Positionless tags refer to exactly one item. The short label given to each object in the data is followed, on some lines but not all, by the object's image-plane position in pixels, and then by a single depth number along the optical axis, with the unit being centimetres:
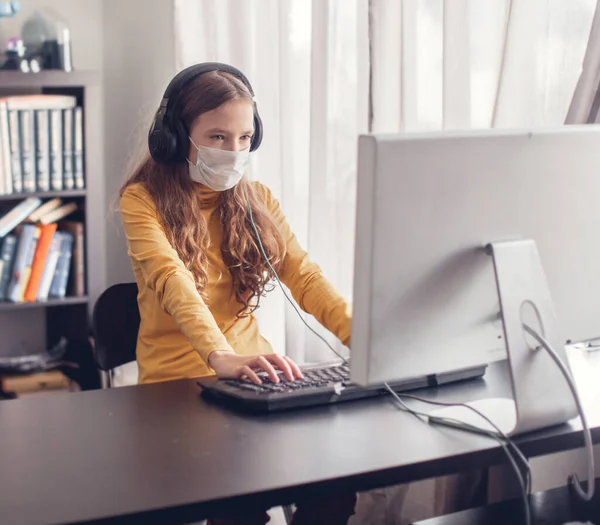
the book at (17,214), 250
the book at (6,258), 250
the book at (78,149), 253
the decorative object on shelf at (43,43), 252
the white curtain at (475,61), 193
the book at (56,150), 250
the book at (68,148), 252
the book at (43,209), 255
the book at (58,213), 256
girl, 165
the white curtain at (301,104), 236
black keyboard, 122
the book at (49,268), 254
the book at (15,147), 246
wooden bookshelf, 247
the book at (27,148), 247
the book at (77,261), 258
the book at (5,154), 245
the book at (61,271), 257
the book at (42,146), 249
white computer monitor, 101
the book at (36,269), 253
